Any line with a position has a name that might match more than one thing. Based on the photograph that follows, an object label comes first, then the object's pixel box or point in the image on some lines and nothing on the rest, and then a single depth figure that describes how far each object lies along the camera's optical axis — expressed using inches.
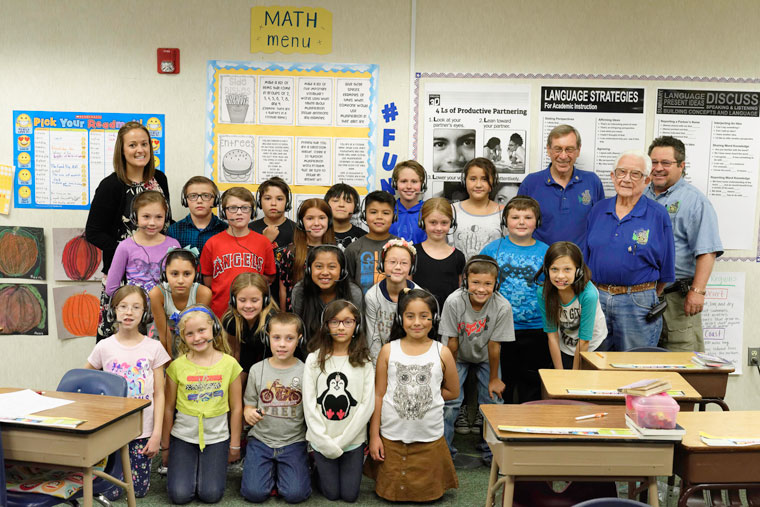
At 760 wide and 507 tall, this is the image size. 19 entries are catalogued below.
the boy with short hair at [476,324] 133.2
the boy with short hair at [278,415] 123.2
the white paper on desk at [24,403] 95.1
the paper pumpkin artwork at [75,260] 171.8
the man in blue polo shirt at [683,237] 160.2
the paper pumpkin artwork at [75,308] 172.7
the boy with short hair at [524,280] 144.6
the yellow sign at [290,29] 167.6
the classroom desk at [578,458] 87.0
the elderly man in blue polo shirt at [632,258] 145.9
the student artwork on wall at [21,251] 171.2
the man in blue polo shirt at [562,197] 157.8
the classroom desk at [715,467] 86.2
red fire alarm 167.5
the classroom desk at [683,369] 121.8
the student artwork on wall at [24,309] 172.6
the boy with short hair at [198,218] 150.3
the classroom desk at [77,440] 89.7
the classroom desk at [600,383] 107.1
